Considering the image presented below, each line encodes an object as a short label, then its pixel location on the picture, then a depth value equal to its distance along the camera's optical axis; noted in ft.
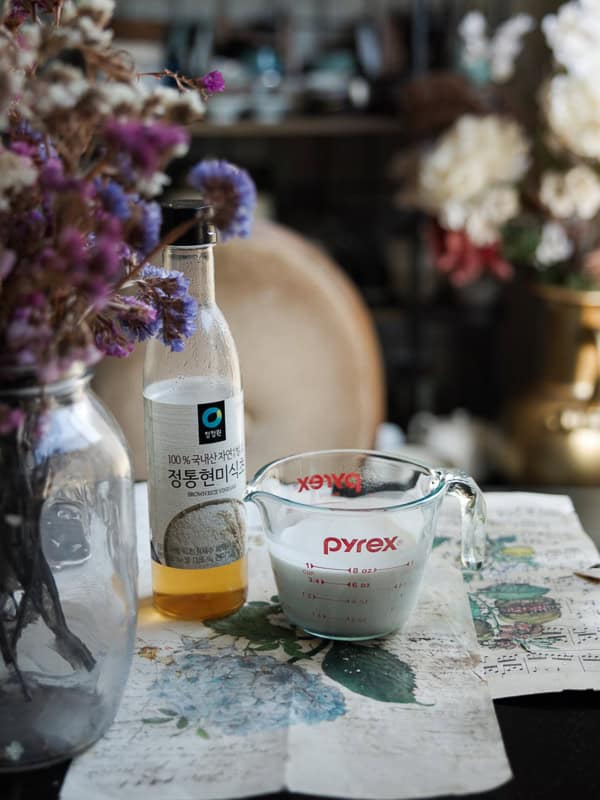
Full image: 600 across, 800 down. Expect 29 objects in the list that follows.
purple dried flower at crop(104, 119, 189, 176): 1.56
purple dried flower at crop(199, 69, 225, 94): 1.89
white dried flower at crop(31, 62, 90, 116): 1.55
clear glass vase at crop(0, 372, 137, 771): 1.77
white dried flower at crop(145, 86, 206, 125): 1.64
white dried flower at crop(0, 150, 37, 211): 1.58
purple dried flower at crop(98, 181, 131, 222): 1.63
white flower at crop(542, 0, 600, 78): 4.70
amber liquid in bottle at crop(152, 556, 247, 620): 2.39
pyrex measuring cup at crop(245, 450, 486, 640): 2.21
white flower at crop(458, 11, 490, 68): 5.85
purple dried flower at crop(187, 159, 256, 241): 1.68
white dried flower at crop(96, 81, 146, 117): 1.58
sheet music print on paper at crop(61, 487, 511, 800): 1.82
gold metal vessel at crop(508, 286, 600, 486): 5.43
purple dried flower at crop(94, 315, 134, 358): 1.97
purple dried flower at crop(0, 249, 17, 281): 1.60
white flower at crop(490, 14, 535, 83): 5.66
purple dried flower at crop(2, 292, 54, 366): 1.61
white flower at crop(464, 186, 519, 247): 5.33
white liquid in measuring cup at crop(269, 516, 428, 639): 2.22
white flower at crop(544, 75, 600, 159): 4.65
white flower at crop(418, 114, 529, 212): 5.37
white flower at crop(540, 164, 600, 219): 4.92
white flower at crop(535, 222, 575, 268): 5.29
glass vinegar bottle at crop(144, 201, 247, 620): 2.24
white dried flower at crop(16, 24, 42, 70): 1.56
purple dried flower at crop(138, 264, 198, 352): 2.01
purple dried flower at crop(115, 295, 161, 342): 1.98
